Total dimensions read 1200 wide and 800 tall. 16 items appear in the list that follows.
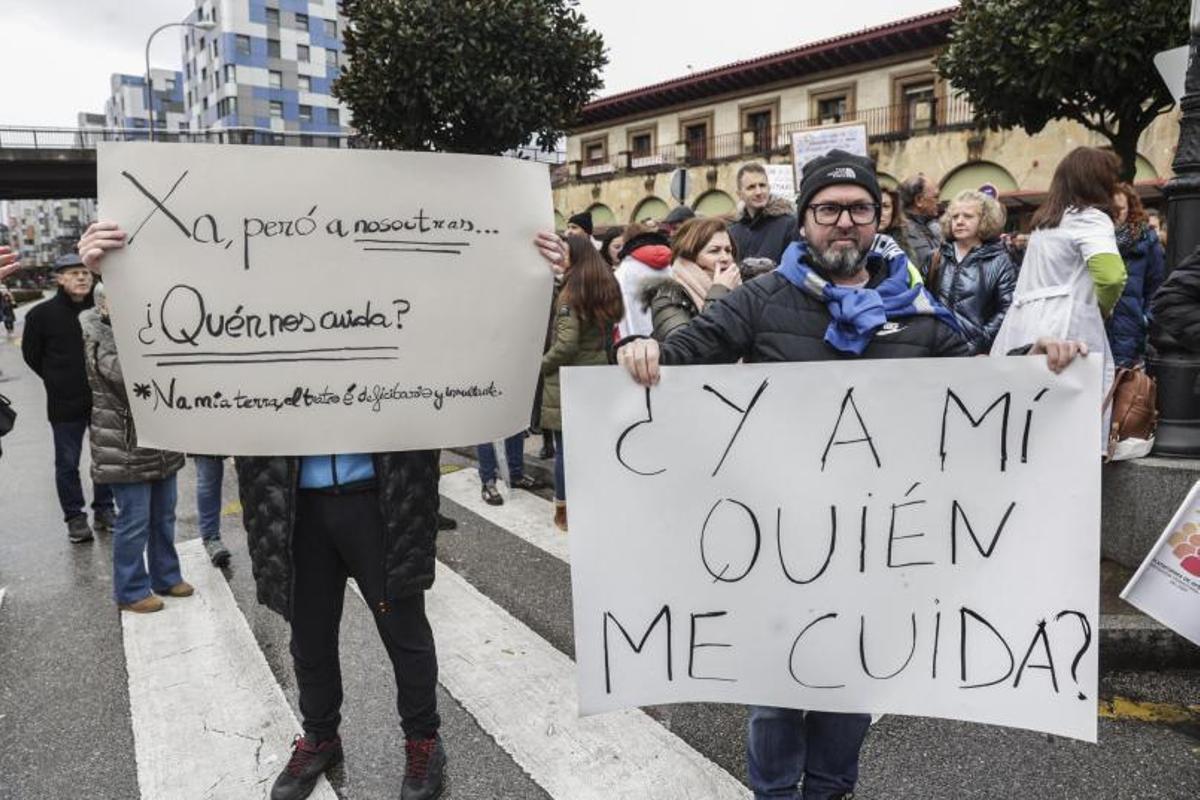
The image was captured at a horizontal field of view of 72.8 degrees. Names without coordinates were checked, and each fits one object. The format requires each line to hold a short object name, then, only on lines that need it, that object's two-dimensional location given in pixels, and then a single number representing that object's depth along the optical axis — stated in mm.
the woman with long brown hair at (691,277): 3679
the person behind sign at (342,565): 2363
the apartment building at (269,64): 63688
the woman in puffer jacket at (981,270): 4750
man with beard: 2035
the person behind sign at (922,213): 5453
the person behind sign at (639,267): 4977
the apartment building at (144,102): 82375
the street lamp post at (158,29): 27844
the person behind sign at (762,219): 5250
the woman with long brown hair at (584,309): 5023
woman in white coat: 3863
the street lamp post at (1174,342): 3967
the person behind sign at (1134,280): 4984
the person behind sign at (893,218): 4961
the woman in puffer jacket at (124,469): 3906
